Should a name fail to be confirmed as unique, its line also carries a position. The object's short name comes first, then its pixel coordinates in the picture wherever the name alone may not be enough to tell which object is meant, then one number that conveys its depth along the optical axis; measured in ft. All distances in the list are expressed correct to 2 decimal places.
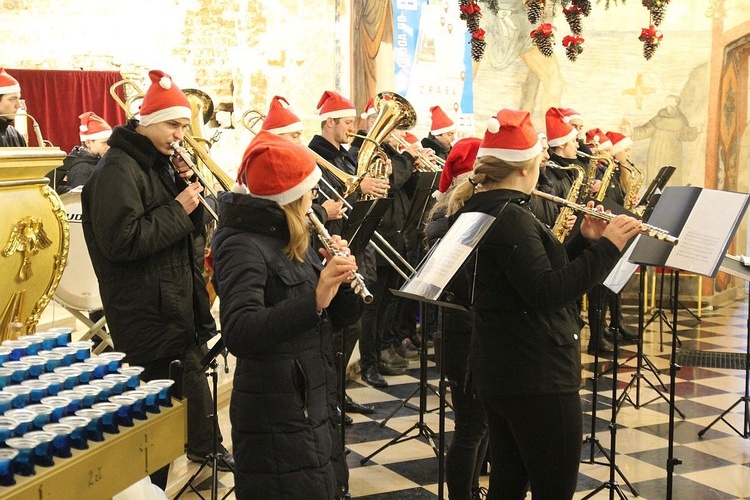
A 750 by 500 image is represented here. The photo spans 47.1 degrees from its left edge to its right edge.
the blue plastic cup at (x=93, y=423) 7.86
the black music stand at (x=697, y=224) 12.59
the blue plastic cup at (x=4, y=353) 8.39
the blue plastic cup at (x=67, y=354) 8.84
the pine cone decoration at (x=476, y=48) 29.73
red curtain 35.14
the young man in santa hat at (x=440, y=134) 26.02
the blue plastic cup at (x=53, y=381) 8.13
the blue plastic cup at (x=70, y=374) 8.36
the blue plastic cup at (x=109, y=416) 8.05
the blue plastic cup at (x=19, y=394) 7.69
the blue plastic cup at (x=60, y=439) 7.45
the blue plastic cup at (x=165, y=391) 8.88
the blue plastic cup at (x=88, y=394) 8.14
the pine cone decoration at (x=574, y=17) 29.81
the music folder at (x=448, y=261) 8.99
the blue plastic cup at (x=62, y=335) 9.25
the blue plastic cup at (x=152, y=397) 8.67
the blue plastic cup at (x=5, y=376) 7.89
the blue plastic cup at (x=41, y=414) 7.52
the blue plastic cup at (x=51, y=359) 8.58
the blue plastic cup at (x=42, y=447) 7.21
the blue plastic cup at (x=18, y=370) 8.12
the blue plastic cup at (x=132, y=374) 8.88
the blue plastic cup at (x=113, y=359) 9.06
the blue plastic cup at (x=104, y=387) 8.38
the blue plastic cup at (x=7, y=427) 7.11
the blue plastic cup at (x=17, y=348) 8.58
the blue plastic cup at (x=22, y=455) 7.02
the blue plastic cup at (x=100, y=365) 8.82
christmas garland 28.68
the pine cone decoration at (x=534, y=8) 28.66
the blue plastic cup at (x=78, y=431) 7.65
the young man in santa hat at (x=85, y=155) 23.48
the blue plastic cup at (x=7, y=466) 6.80
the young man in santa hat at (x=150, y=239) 11.78
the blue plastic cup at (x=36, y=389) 7.93
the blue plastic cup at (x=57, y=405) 7.75
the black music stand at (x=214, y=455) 9.97
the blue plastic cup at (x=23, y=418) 7.29
